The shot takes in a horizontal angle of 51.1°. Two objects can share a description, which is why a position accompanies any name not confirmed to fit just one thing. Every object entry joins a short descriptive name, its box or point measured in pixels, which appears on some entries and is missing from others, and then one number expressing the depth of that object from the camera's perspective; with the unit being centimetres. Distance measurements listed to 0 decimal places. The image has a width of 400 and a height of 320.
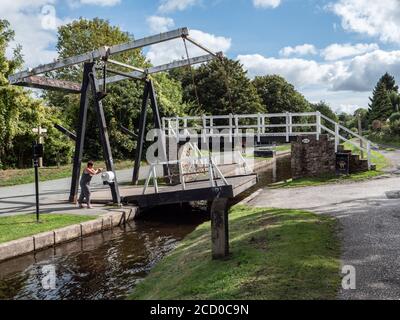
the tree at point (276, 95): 6700
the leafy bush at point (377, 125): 4809
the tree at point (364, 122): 7872
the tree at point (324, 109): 8694
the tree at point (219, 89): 4666
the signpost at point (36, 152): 1136
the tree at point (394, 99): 6481
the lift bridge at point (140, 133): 1252
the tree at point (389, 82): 7669
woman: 1289
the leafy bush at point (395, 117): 4330
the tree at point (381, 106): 6431
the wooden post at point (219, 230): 672
